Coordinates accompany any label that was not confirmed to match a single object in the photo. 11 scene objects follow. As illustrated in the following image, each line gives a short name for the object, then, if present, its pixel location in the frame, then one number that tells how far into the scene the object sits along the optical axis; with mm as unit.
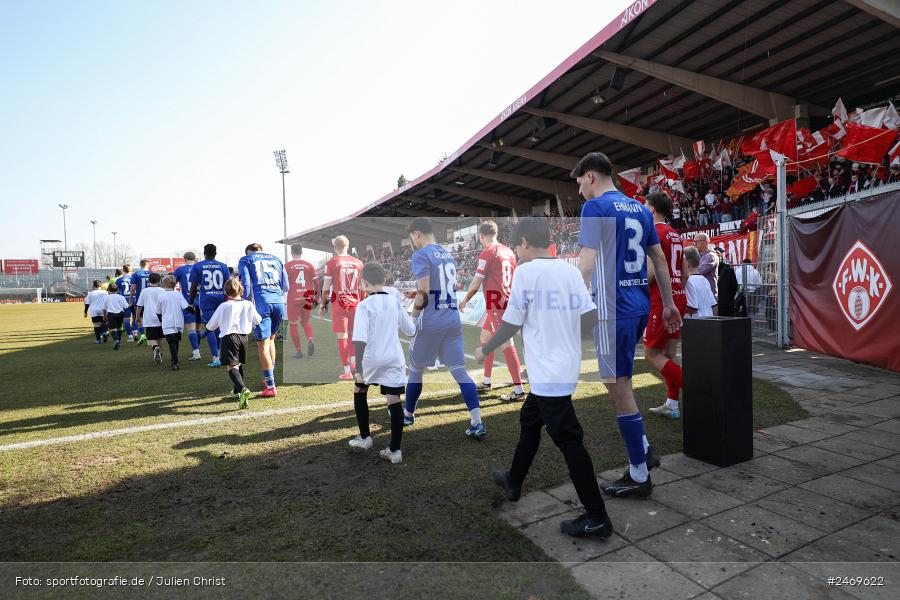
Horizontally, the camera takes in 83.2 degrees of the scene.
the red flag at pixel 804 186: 13180
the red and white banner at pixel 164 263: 65250
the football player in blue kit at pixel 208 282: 8414
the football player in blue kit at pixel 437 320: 4477
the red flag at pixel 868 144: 10695
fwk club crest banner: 6613
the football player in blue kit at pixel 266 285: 6777
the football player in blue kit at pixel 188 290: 9188
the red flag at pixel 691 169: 17453
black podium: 3602
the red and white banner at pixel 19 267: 65762
